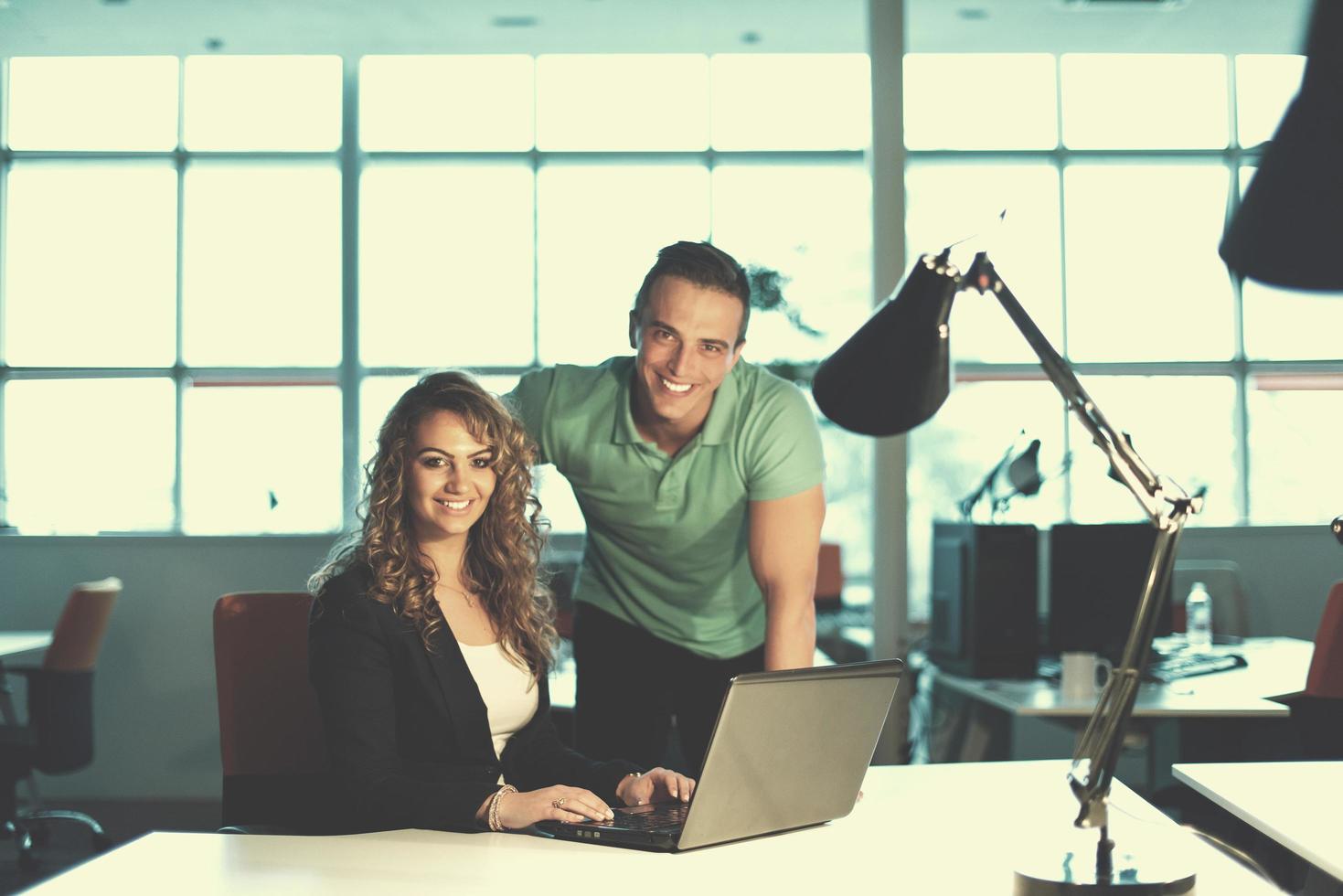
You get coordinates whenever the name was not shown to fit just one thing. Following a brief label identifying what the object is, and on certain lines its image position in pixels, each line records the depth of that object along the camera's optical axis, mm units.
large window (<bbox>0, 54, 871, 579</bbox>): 6035
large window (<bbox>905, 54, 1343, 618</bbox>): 6027
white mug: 3115
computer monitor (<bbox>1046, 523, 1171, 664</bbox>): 3527
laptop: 1318
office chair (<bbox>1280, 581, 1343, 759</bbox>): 3043
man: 2010
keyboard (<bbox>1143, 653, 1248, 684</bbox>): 3348
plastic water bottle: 3998
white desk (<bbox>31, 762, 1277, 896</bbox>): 1245
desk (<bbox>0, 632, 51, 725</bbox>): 3889
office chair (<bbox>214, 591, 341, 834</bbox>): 1894
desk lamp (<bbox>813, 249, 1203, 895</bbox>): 1164
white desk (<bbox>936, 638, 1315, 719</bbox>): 2855
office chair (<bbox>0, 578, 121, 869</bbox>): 3654
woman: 1604
